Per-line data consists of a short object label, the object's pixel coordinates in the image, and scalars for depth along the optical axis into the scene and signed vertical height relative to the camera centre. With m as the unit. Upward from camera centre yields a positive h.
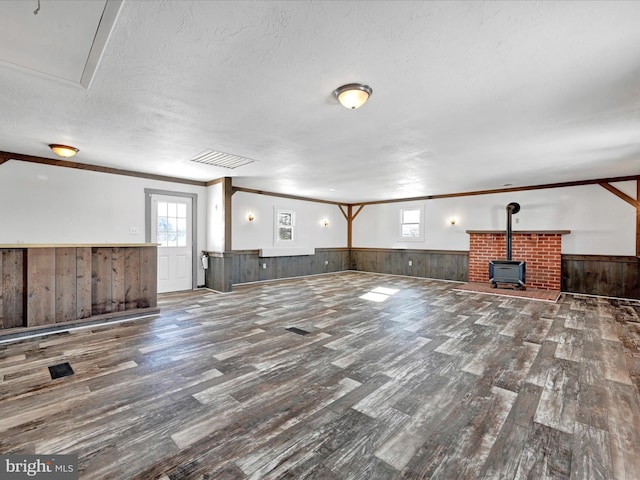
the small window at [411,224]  8.70 +0.48
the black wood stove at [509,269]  6.53 -0.67
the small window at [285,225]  8.26 +0.40
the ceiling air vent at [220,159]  4.52 +1.31
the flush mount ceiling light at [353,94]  2.40 +1.22
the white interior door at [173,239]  6.08 -0.01
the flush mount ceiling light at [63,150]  4.05 +1.24
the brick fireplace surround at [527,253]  6.54 -0.31
